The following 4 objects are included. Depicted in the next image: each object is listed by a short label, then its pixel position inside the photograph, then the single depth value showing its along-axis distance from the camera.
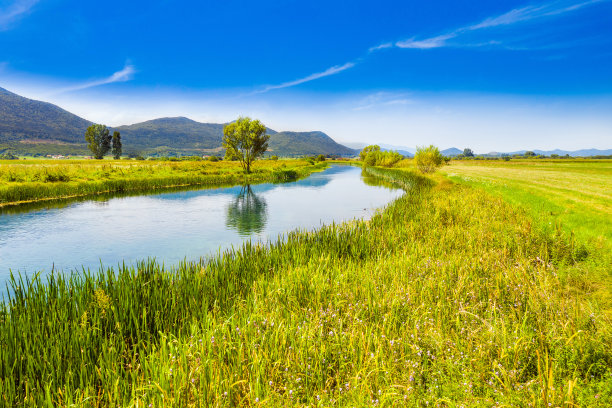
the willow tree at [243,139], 59.12
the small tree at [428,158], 52.97
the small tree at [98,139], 114.88
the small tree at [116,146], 126.41
